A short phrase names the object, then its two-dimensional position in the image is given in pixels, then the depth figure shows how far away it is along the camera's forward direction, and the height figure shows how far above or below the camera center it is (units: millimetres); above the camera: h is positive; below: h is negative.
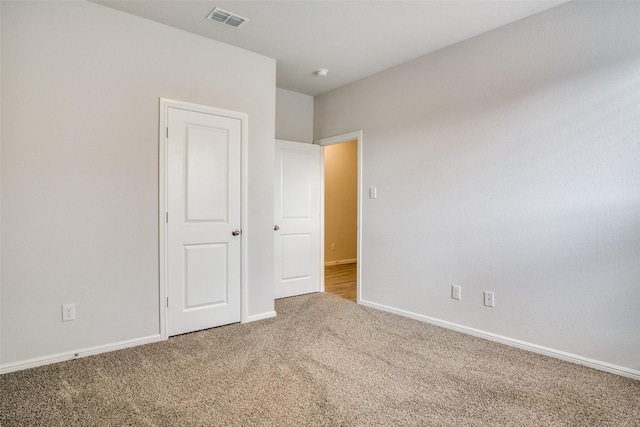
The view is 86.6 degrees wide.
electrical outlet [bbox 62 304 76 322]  2416 -731
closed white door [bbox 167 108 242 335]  2896 -90
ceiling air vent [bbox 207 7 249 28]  2627 +1534
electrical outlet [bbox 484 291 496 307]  2842 -746
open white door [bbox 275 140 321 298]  4211 -100
